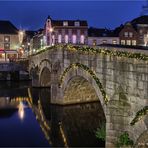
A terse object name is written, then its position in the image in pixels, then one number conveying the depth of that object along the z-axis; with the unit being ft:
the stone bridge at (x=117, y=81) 34.36
